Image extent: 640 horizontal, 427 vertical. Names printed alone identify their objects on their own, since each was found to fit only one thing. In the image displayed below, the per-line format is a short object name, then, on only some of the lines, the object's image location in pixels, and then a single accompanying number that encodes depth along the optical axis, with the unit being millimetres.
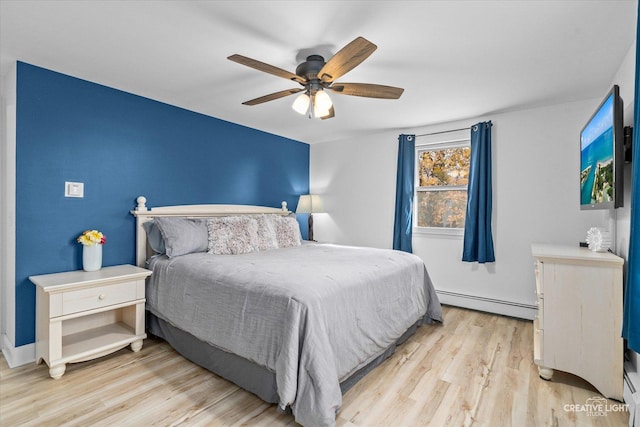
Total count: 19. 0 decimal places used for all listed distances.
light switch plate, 2527
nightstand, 2115
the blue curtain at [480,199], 3463
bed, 1627
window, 3818
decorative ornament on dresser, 2221
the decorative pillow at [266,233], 3275
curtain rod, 3761
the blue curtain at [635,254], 1395
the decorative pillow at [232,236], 2924
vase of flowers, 2471
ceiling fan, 1781
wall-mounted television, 1849
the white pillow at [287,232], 3536
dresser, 1886
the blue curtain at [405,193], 4031
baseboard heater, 3298
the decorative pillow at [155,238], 2844
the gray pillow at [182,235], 2750
